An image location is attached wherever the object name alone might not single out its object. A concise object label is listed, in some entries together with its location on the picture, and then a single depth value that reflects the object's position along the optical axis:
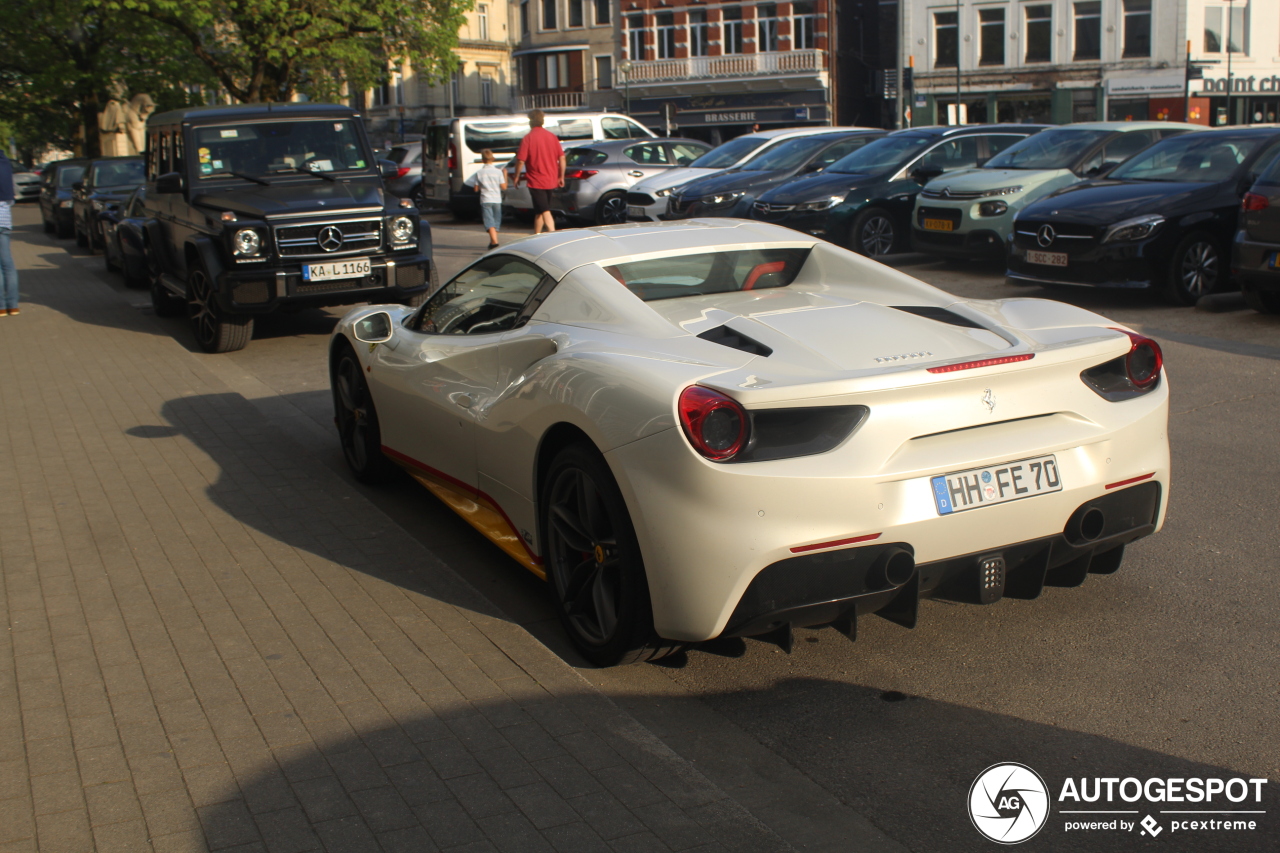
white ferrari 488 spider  3.40
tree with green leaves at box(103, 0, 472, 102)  27.17
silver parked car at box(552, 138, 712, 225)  20.47
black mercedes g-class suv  10.23
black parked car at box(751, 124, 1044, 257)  14.82
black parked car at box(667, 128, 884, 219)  16.92
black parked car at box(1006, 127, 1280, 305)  10.83
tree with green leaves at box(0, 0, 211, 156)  31.55
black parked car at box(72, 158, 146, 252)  21.08
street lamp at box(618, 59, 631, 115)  56.75
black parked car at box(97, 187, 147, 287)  14.27
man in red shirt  15.78
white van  23.34
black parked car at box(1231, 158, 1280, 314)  9.47
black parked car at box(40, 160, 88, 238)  25.58
